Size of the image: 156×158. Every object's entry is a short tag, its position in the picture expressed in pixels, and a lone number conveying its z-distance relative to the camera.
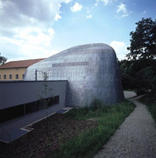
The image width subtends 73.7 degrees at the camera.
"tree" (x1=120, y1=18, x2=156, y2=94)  14.99
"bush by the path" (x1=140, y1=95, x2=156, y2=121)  9.55
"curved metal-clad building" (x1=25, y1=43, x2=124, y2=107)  13.49
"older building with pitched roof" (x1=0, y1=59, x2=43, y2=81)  28.92
